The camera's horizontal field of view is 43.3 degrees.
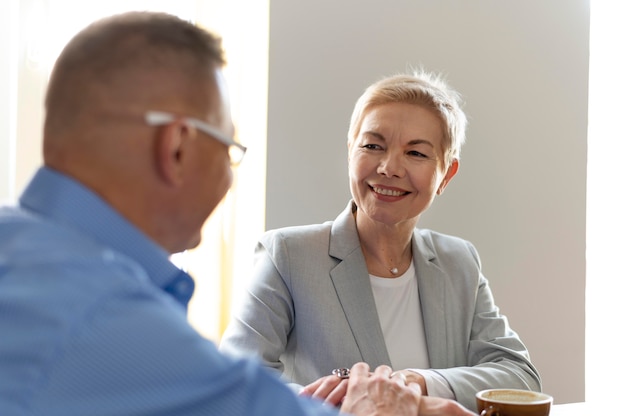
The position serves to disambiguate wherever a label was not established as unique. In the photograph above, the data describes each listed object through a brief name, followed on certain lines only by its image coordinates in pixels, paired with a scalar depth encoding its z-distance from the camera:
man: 0.69
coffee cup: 1.45
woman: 2.04
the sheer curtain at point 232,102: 3.04
